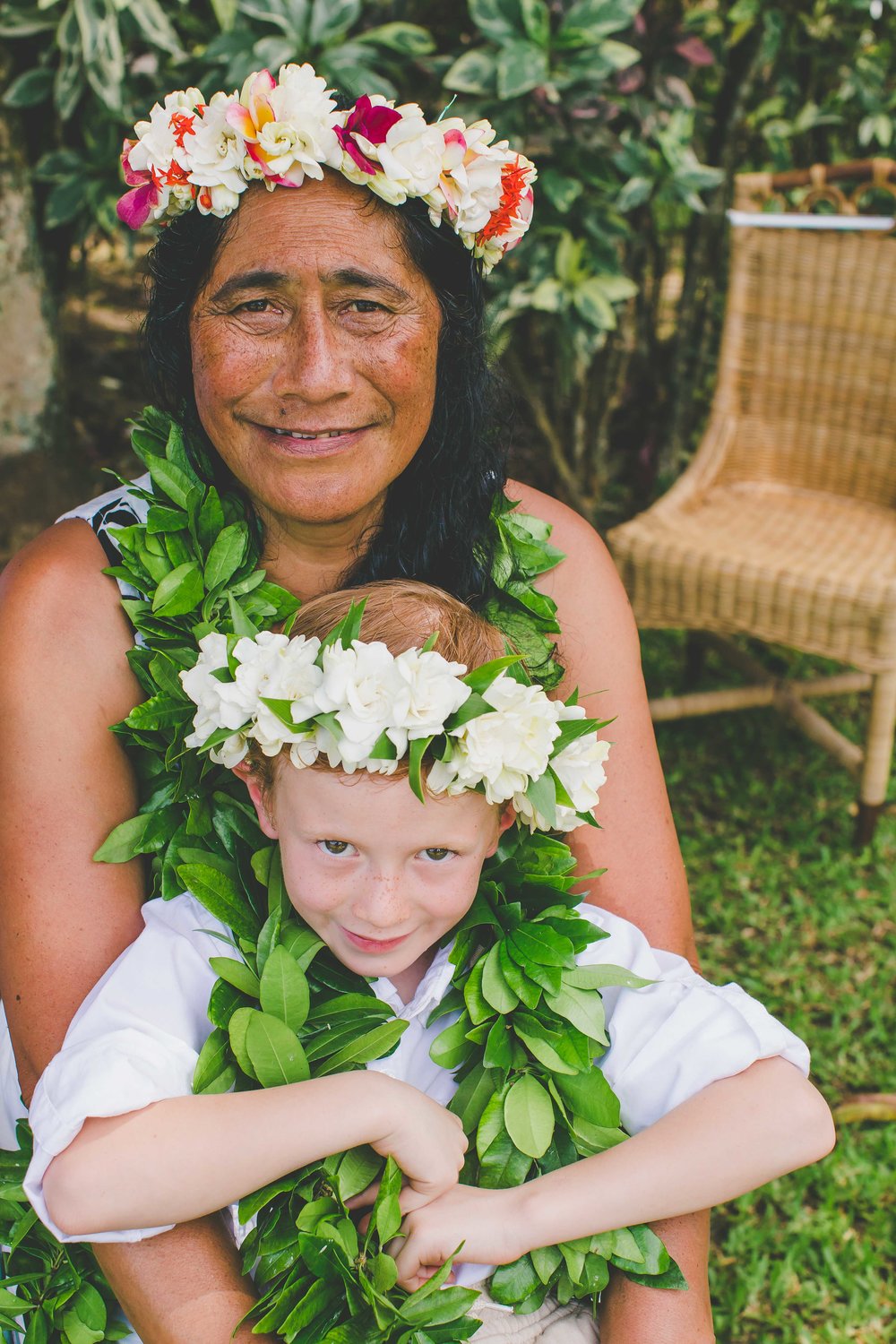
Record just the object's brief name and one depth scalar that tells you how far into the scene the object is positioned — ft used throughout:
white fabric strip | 13.29
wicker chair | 11.78
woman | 5.81
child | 5.06
